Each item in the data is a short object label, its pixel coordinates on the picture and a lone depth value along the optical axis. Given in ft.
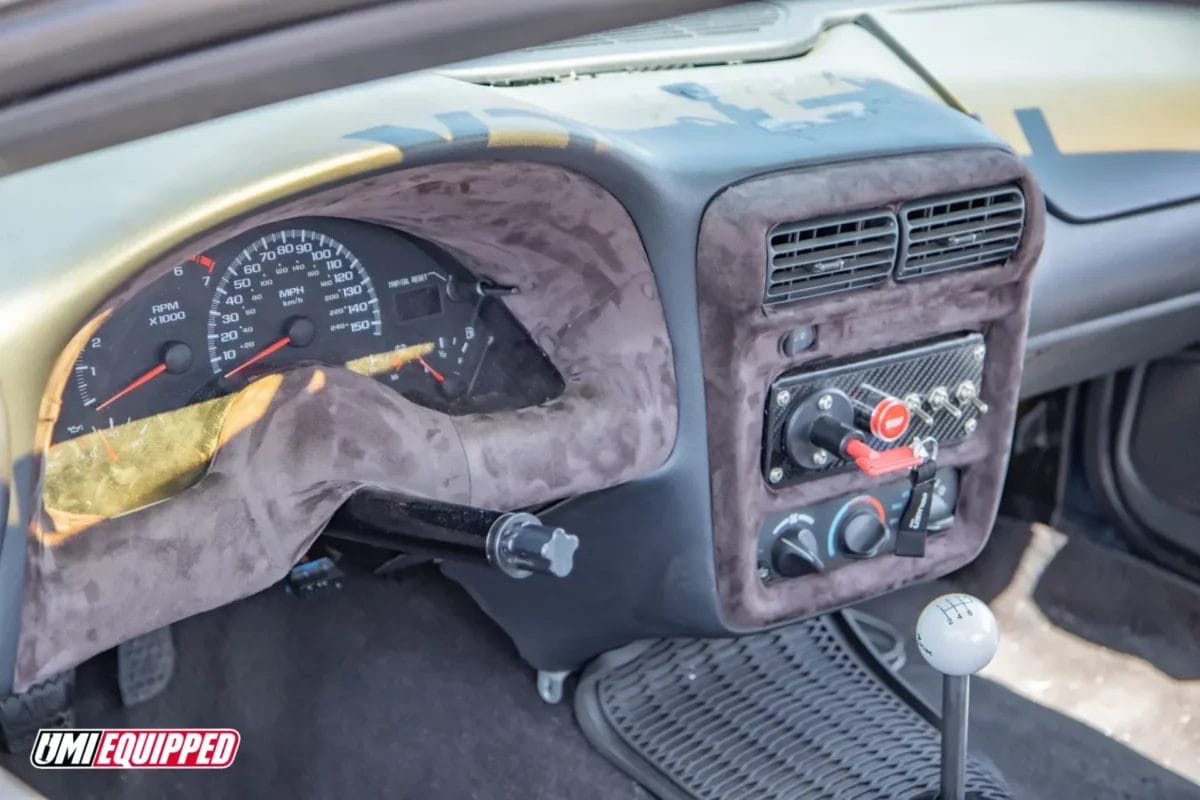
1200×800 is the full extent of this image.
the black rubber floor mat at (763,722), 5.99
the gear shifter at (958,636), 4.77
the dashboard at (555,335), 3.58
